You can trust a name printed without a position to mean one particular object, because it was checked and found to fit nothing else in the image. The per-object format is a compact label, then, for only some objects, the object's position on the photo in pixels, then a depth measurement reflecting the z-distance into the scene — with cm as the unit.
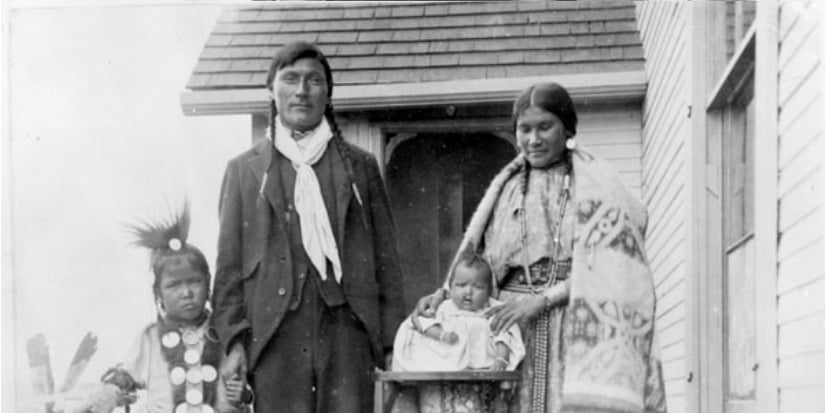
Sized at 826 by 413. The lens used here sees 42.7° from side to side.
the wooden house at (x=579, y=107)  336
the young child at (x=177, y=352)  325
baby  300
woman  298
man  320
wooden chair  297
